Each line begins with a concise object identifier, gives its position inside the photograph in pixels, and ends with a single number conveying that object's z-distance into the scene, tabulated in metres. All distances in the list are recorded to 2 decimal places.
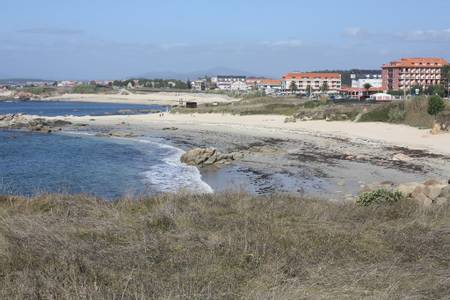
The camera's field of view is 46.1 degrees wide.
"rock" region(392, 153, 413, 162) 29.03
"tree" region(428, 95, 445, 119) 46.12
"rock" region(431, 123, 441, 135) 38.44
